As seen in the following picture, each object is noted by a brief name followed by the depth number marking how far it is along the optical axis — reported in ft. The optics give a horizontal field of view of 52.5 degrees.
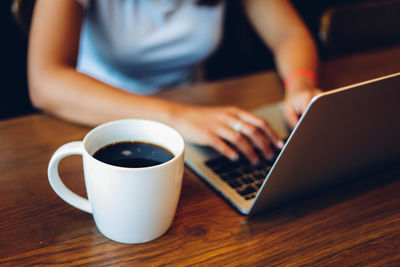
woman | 2.23
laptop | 1.39
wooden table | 1.44
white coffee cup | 1.33
